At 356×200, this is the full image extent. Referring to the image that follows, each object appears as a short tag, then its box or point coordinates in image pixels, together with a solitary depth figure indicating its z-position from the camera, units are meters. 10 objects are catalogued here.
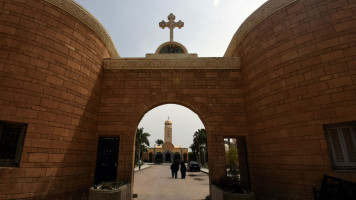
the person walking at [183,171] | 14.93
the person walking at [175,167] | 15.79
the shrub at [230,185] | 4.89
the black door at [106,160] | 6.67
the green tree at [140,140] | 30.01
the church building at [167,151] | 51.50
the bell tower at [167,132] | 54.09
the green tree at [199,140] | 38.72
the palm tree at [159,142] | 66.07
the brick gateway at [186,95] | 4.65
